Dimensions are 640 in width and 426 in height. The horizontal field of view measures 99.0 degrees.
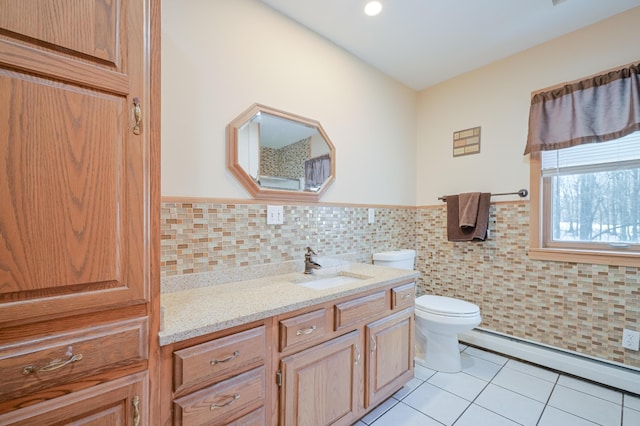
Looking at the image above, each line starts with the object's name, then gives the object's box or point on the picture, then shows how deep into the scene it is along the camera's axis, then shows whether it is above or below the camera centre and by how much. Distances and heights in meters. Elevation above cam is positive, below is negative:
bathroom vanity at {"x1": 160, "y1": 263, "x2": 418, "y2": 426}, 0.94 -0.60
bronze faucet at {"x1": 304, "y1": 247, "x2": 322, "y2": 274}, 1.78 -0.35
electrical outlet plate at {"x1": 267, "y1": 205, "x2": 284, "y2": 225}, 1.73 -0.03
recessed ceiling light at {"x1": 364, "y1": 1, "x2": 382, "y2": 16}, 1.76 +1.34
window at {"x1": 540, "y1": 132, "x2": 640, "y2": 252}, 1.89 +0.12
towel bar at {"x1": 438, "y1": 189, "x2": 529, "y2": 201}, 2.26 +0.16
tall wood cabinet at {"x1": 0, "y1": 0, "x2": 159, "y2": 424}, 0.66 +0.01
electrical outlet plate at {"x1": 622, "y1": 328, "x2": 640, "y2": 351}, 1.81 -0.86
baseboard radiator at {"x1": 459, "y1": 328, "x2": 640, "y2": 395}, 1.84 -1.12
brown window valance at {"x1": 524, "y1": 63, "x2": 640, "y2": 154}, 1.81 +0.72
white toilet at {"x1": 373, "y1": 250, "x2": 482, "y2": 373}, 2.00 -0.88
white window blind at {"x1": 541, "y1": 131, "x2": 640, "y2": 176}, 1.89 +0.41
